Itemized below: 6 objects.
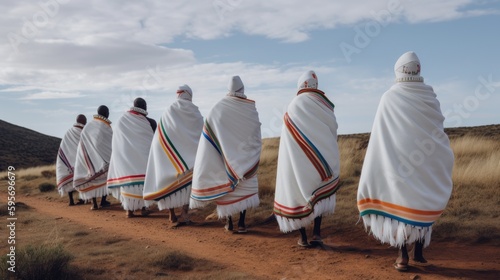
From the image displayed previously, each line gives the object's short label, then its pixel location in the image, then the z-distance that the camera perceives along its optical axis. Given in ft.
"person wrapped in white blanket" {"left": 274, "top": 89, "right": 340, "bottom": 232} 25.77
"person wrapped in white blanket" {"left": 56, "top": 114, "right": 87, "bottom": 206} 51.08
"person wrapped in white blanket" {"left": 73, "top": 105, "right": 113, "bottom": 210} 45.83
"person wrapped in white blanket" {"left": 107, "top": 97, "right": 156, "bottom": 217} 39.24
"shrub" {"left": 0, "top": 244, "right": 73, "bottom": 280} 21.08
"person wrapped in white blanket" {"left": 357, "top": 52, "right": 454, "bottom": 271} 21.07
